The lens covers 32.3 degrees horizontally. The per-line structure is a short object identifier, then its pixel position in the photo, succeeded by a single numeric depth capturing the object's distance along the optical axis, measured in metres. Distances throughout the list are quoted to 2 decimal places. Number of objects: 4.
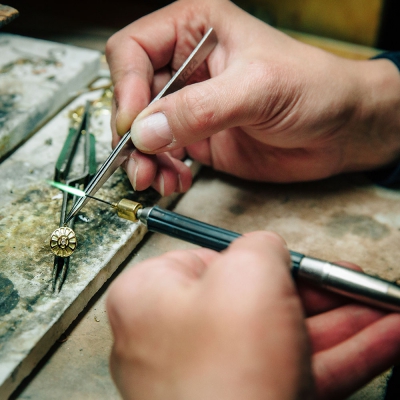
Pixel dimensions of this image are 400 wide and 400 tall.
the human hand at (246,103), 0.26
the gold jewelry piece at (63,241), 0.26
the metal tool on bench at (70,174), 0.26
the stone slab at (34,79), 0.32
